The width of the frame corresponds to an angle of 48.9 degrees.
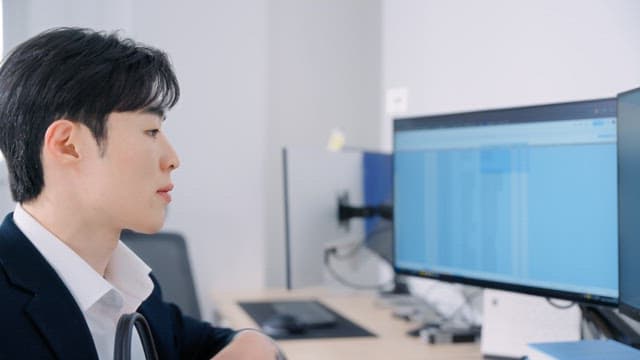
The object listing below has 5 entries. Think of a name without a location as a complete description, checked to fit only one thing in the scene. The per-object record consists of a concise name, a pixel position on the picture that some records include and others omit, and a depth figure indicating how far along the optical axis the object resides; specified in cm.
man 89
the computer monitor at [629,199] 107
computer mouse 172
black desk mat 171
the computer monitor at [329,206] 215
